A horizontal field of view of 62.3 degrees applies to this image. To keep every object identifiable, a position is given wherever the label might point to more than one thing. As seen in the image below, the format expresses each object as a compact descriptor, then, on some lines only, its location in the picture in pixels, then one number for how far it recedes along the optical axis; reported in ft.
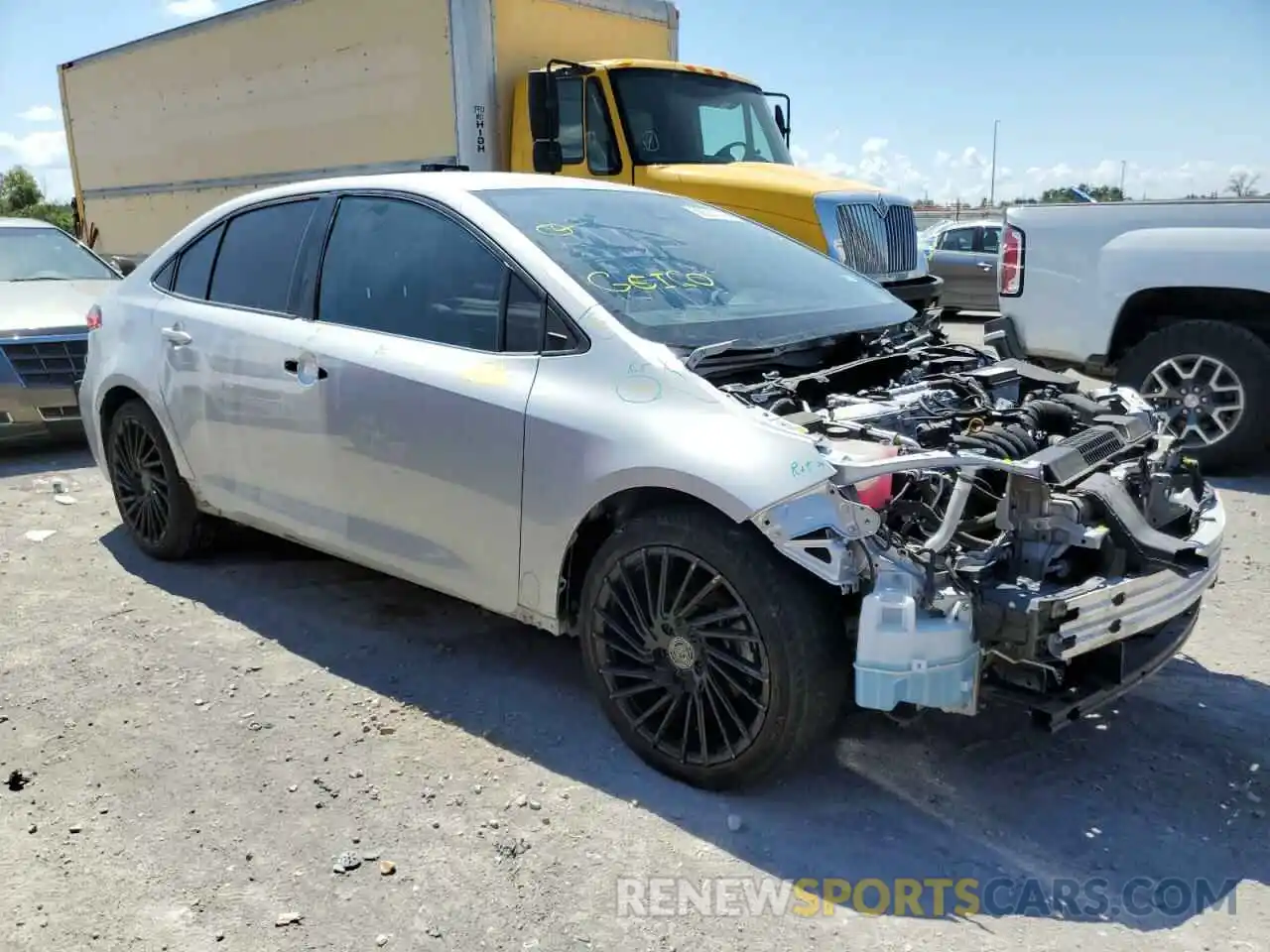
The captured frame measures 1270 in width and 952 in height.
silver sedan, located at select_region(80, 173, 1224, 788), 8.96
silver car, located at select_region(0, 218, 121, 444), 23.48
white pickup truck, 19.81
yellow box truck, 27.25
